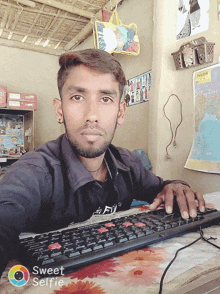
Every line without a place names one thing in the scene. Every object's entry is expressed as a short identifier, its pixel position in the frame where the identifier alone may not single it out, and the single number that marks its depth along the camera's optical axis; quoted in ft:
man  2.11
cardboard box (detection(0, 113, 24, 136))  11.32
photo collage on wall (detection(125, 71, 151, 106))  6.95
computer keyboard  1.19
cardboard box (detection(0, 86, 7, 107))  9.66
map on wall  4.41
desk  1.01
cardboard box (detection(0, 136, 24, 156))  11.25
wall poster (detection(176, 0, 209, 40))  4.73
